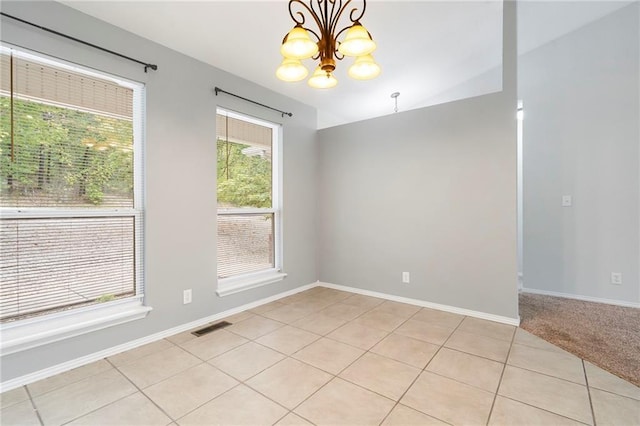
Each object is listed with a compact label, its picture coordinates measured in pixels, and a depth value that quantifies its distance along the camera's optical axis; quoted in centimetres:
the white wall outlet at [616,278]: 334
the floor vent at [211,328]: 268
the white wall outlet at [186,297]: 273
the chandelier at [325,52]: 157
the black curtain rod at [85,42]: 188
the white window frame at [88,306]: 189
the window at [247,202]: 315
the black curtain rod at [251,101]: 296
